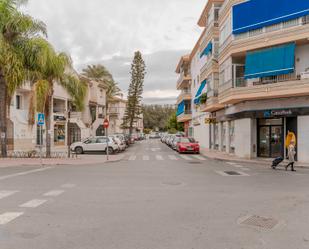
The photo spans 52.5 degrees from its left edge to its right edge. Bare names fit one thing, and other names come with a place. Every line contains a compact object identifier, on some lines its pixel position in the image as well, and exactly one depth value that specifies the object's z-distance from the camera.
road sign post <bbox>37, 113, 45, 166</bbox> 18.55
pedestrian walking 15.72
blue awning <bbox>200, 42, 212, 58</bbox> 29.27
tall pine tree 62.06
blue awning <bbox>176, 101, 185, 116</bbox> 52.59
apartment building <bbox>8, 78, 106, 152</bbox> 30.58
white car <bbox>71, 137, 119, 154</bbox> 27.94
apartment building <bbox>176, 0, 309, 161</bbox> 19.58
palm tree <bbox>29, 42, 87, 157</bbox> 20.55
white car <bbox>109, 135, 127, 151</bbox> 29.05
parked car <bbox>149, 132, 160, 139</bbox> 91.88
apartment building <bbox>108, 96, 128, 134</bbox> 68.75
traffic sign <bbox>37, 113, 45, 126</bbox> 18.55
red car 28.69
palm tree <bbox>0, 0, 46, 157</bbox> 20.00
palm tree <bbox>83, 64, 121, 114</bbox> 55.81
